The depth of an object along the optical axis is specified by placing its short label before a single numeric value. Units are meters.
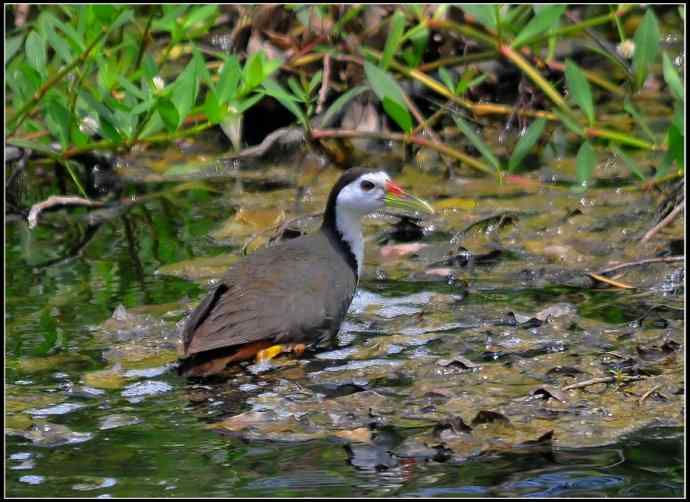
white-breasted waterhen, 10.29
